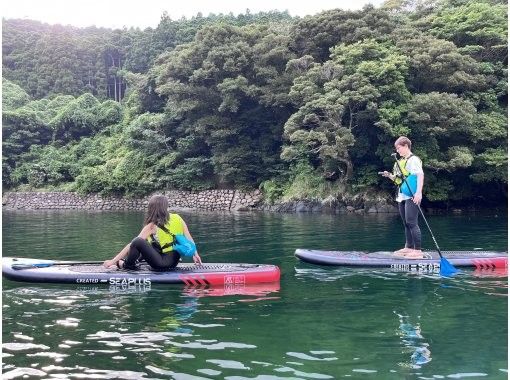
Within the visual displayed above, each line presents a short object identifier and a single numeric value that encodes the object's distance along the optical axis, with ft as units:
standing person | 29.48
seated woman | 25.00
